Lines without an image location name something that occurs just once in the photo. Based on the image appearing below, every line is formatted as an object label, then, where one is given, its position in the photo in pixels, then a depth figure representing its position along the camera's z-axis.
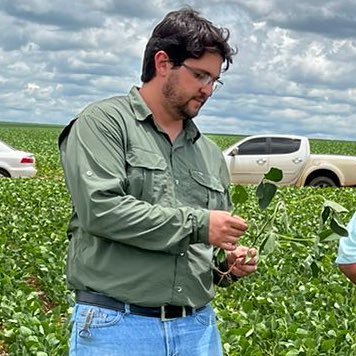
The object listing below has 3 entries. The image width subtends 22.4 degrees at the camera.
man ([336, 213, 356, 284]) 3.12
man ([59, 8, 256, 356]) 2.63
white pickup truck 20.20
